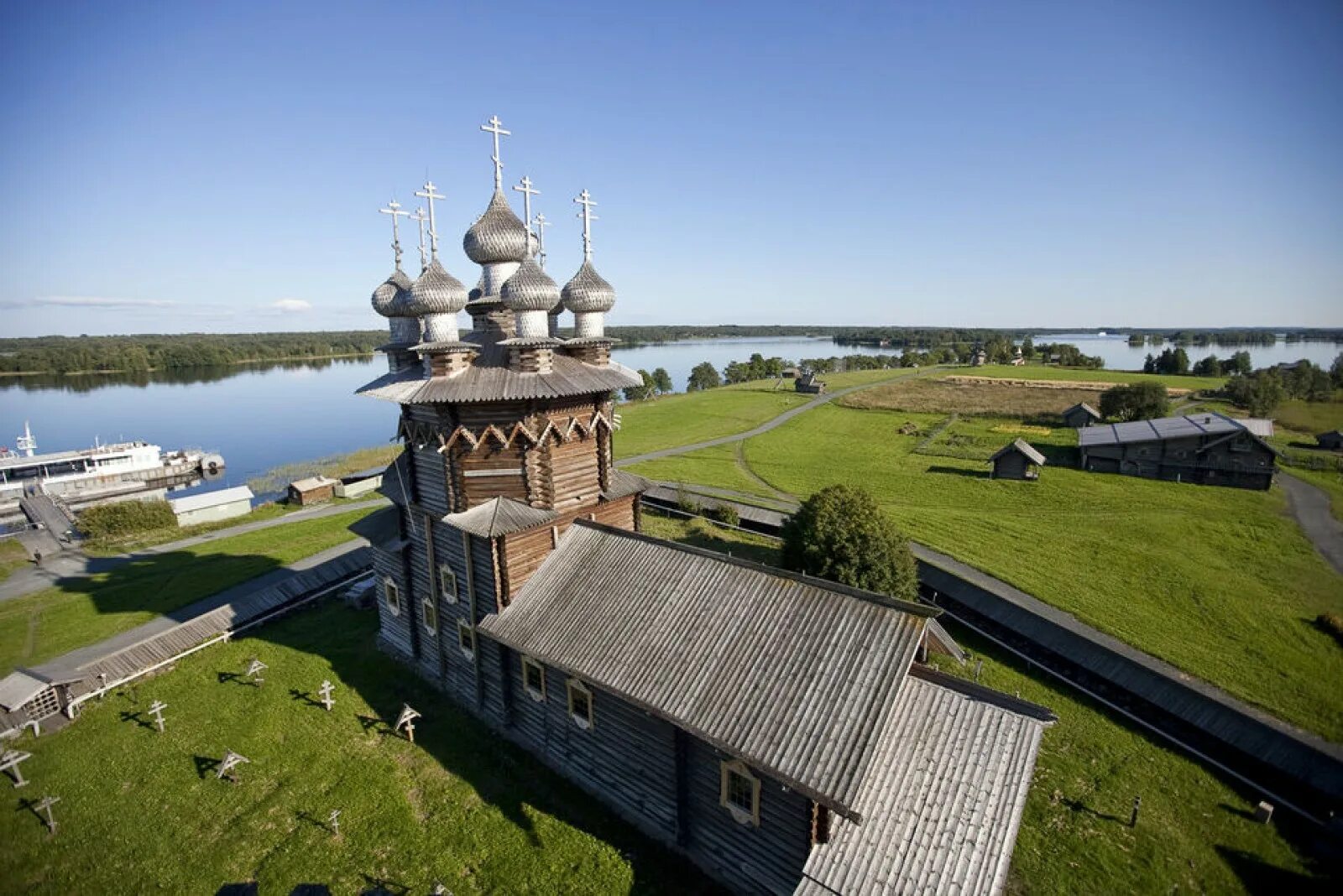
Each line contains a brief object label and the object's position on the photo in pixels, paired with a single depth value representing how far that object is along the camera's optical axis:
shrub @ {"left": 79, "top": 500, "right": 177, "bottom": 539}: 34.56
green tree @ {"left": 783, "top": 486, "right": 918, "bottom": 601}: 19.84
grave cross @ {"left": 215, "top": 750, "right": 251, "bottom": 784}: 13.63
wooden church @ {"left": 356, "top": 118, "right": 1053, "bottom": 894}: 9.34
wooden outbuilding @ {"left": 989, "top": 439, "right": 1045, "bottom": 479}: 40.59
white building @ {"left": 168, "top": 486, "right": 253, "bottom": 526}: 37.75
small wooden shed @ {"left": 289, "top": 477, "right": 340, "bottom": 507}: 41.25
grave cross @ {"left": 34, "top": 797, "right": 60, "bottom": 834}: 12.81
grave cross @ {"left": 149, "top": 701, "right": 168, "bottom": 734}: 15.88
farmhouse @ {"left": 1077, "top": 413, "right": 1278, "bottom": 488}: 36.47
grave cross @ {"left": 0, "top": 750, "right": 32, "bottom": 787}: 14.22
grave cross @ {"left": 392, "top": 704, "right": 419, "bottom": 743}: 14.85
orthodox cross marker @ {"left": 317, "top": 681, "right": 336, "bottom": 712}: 16.41
